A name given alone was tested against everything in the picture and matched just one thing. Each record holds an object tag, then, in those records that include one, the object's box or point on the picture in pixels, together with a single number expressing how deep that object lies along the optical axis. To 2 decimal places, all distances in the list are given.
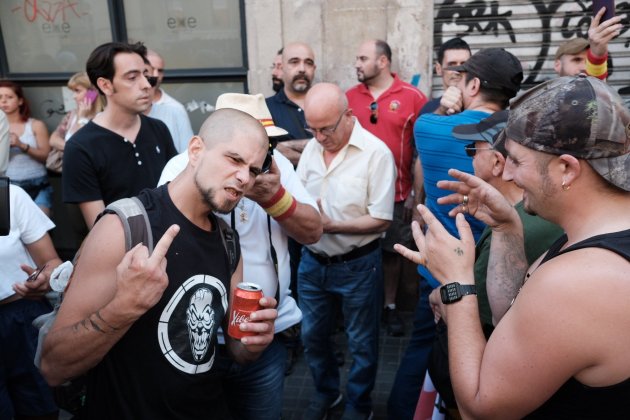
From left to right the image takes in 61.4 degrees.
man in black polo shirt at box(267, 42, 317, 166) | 4.89
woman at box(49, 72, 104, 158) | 4.93
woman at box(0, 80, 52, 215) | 5.44
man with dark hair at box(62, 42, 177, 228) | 3.42
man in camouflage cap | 1.35
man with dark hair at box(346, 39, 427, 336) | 4.83
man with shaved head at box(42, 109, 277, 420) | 1.71
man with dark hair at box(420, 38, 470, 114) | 4.63
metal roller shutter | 5.11
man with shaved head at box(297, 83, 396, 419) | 3.54
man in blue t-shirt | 2.90
